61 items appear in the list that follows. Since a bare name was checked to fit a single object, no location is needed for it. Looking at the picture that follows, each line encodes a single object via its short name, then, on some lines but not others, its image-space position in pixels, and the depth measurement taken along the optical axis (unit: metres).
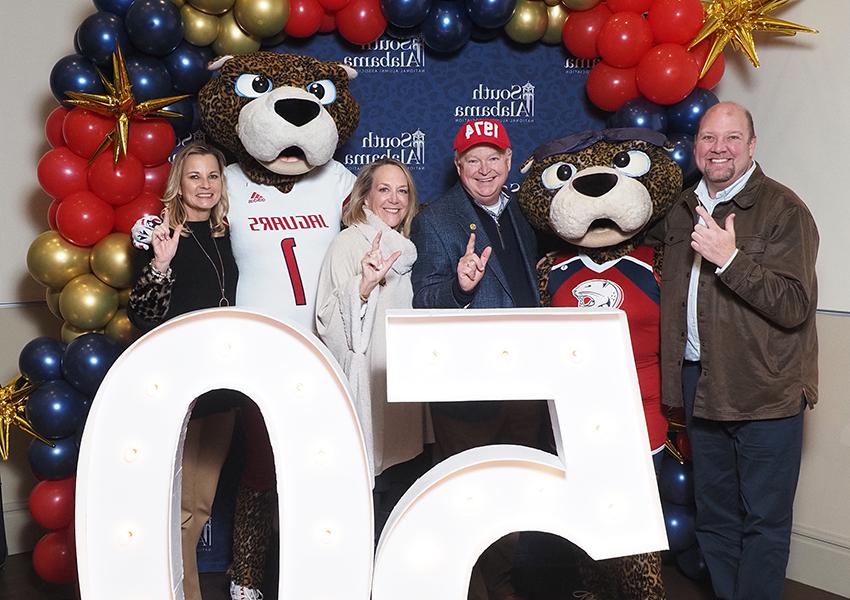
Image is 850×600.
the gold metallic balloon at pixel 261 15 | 2.96
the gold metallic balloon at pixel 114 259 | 2.87
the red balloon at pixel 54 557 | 3.07
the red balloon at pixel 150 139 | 2.88
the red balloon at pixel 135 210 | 2.91
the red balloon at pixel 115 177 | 2.84
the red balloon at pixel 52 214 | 2.97
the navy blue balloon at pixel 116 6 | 2.86
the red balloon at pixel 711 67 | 3.10
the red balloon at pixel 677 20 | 3.03
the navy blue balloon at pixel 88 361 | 2.83
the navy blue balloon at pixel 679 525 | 3.17
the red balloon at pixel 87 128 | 2.84
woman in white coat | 2.63
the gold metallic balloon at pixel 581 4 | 3.20
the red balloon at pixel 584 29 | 3.22
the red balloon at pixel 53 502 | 3.01
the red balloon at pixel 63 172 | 2.90
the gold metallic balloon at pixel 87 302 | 2.90
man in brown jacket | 2.69
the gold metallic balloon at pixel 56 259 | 2.93
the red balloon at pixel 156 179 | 2.97
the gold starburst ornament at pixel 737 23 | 3.06
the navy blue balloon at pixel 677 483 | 3.17
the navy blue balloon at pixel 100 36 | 2.78
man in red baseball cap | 2.80
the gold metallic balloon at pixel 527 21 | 3.28
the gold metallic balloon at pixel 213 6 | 2.95
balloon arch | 2.85
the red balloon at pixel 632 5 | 3.14
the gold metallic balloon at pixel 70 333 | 3.00
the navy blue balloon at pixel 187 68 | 2.94
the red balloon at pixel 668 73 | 3.02
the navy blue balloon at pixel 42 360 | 2.96
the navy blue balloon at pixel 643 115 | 3.11
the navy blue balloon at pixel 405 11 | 3.05
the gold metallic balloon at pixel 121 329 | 2.99
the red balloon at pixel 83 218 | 2.86
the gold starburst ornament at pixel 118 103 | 2.78
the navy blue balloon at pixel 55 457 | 2.97
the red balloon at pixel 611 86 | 3.21
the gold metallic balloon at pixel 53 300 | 3.02
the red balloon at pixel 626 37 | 3.09
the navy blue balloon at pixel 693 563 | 3.21
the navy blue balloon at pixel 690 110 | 3.11
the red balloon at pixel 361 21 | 3.12
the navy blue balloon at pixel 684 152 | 3.02
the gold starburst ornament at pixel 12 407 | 3.05
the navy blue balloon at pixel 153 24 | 2.78
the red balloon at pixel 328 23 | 3.19
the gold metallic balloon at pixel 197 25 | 2.99
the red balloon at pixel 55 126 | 2.95
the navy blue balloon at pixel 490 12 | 3.12
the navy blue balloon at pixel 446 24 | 3.17
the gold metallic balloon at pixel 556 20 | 3.32
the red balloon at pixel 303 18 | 3.08
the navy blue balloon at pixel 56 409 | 2.89
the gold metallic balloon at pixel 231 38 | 3.03
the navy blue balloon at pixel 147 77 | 2.83
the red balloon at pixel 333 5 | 3.11
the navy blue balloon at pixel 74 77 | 2.83
